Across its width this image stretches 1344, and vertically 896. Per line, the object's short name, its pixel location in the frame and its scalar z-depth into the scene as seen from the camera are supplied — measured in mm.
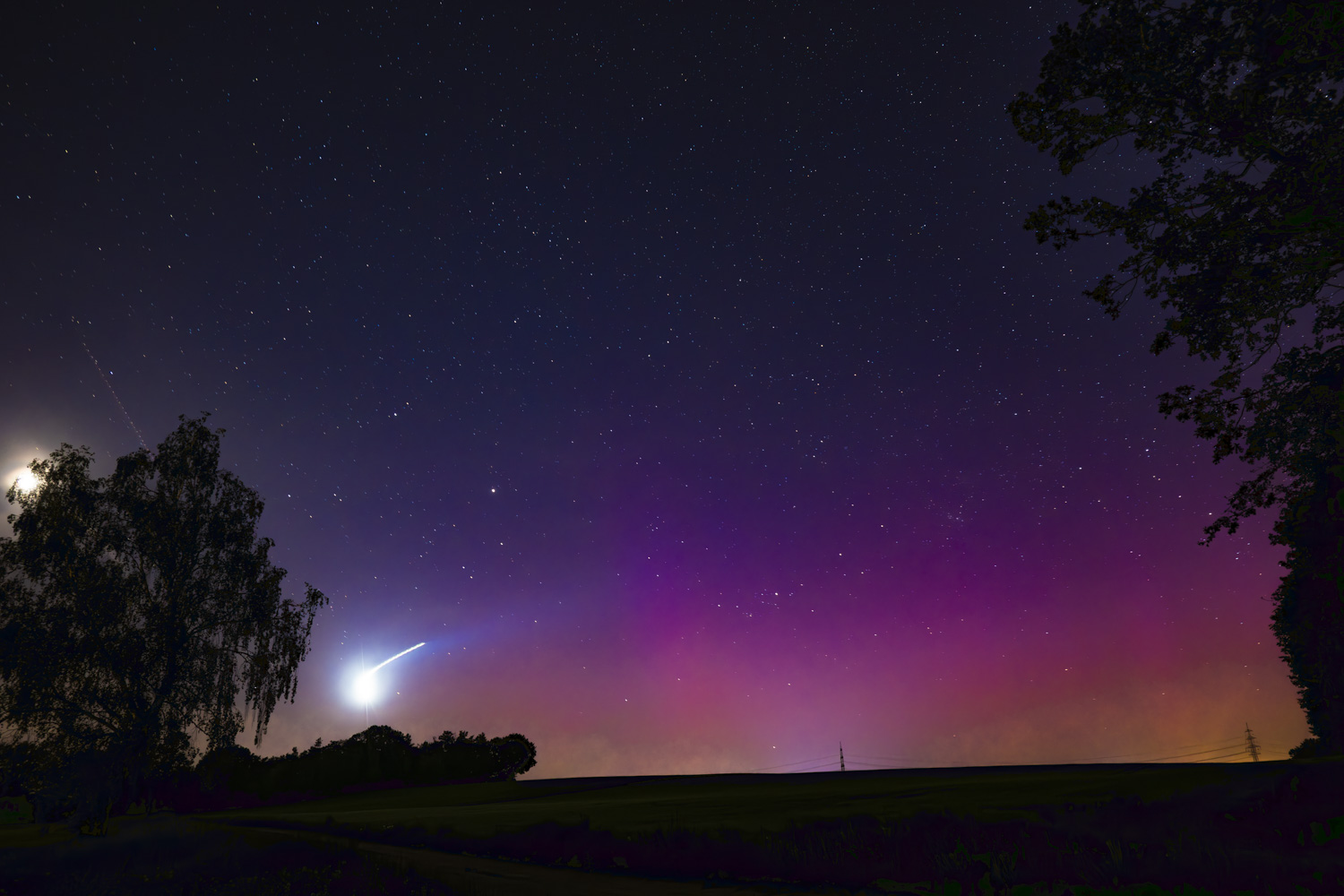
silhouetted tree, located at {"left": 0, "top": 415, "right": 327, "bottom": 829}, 25094
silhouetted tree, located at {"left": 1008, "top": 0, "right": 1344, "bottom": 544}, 10922
